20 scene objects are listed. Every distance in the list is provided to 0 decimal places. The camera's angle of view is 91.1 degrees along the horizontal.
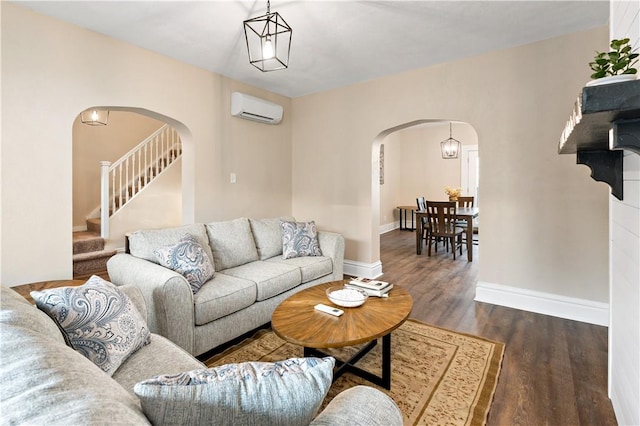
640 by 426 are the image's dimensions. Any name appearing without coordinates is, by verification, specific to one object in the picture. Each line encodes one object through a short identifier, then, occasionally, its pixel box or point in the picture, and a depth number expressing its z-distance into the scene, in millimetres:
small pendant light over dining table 7168
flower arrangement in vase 6230
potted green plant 1097
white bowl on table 2014
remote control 1899
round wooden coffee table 1635
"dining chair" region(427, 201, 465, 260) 5168
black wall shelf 838
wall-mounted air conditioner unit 3854
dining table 5066
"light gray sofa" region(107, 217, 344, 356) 2057
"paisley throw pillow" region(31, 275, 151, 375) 1244
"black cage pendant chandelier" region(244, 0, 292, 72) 2168
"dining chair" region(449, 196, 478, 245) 6688
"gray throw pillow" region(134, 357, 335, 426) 675
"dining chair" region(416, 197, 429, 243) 5748
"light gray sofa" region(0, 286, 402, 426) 535
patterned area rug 1732
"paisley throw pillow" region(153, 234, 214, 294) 2332
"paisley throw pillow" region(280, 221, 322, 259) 3303
